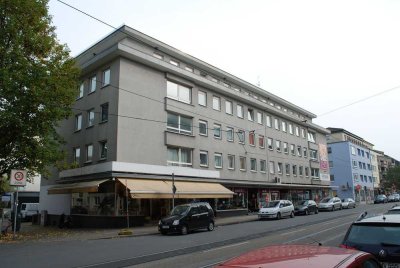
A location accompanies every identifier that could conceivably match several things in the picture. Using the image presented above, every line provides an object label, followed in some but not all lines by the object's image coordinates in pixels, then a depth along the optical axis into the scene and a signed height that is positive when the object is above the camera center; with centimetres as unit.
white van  4172 -1
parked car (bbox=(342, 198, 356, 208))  5142 -5
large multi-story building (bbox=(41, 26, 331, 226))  2742 +602
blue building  8156 +806
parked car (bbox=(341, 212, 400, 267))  619 -61
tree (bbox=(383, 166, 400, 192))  9838 +607
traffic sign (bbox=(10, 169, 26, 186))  1931 +163
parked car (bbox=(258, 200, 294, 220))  3231 -46
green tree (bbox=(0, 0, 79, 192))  2114 +683
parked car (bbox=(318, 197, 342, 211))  4616 -9
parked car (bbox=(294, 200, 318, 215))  3891 -38
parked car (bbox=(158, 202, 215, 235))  2147 -74
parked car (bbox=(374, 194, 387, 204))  6689 +51
